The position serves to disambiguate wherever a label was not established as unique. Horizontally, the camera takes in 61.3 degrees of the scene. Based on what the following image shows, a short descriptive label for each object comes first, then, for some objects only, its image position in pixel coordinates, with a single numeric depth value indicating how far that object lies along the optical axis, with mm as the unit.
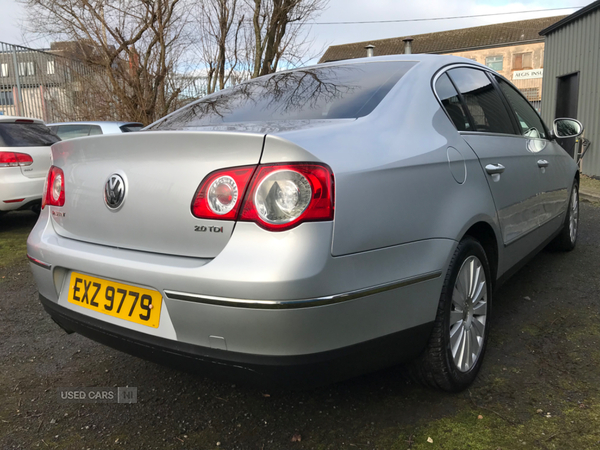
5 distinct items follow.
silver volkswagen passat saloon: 1531
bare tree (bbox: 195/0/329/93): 11594
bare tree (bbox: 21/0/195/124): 11289
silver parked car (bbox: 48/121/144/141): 8500
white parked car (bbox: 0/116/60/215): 5621
